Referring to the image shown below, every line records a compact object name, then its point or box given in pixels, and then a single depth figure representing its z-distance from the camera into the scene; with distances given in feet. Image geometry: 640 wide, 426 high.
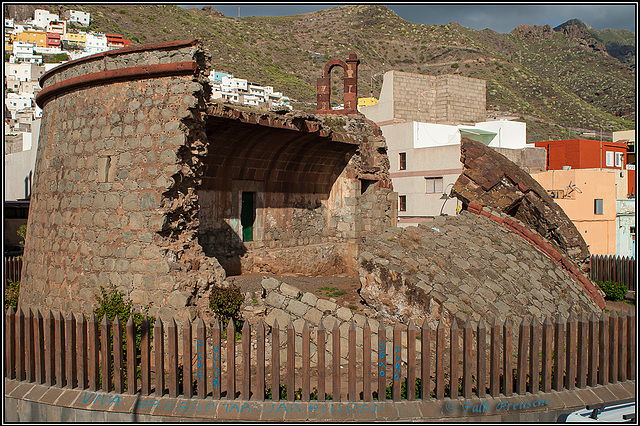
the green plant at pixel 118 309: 22.68
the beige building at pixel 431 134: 99.55
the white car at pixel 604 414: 15.56
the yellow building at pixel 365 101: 209.46
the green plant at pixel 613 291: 45.91
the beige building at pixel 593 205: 80.28
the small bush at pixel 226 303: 24.29
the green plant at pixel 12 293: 35.86
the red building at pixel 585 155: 112.47
